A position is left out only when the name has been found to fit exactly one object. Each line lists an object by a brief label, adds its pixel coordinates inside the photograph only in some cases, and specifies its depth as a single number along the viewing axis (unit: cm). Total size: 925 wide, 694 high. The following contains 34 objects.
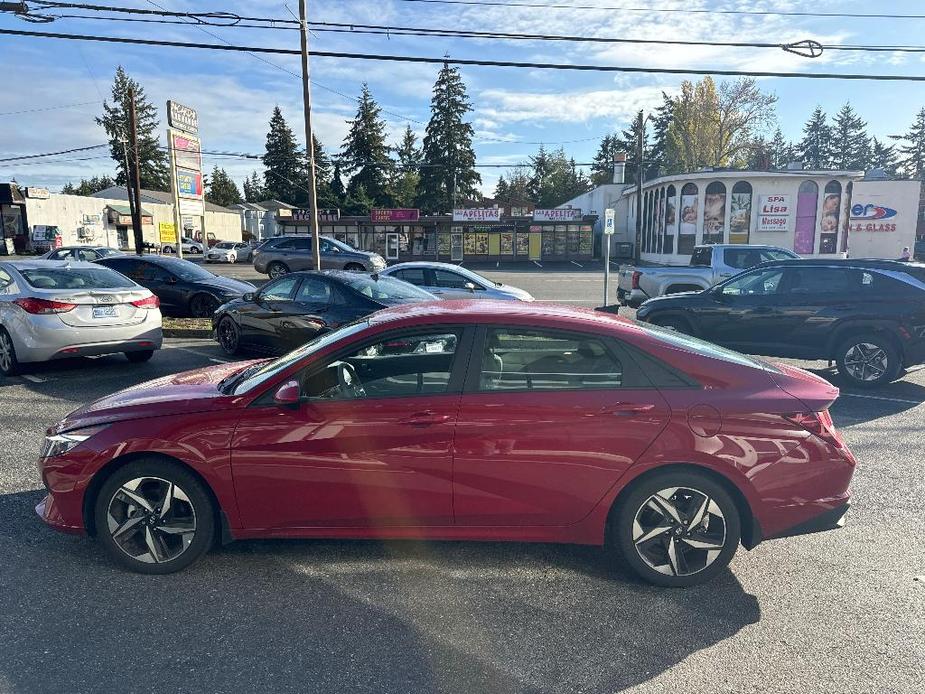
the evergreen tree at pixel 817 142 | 9950
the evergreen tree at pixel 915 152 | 9331
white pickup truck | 1336
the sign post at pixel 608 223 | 1607
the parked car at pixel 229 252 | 3988
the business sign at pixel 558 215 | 4147
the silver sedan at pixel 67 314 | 744
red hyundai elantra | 316
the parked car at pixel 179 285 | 1269
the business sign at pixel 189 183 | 2230
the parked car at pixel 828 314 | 770
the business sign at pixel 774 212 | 3453
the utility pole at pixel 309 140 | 1505
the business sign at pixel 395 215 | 4206
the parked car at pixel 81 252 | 2630
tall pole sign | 2160
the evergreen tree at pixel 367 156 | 6900
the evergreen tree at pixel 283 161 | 8181
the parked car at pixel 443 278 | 1264
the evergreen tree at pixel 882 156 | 9862
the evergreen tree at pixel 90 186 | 9135
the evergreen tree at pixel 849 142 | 9805
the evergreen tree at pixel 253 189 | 10519
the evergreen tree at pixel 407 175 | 7438
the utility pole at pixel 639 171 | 3872
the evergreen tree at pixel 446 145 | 6538
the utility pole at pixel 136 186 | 2783
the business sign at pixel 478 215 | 4150
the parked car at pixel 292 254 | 2189
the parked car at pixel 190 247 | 4643
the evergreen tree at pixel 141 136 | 7894
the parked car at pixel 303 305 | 820
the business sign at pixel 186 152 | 2181
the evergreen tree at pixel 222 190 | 9104
